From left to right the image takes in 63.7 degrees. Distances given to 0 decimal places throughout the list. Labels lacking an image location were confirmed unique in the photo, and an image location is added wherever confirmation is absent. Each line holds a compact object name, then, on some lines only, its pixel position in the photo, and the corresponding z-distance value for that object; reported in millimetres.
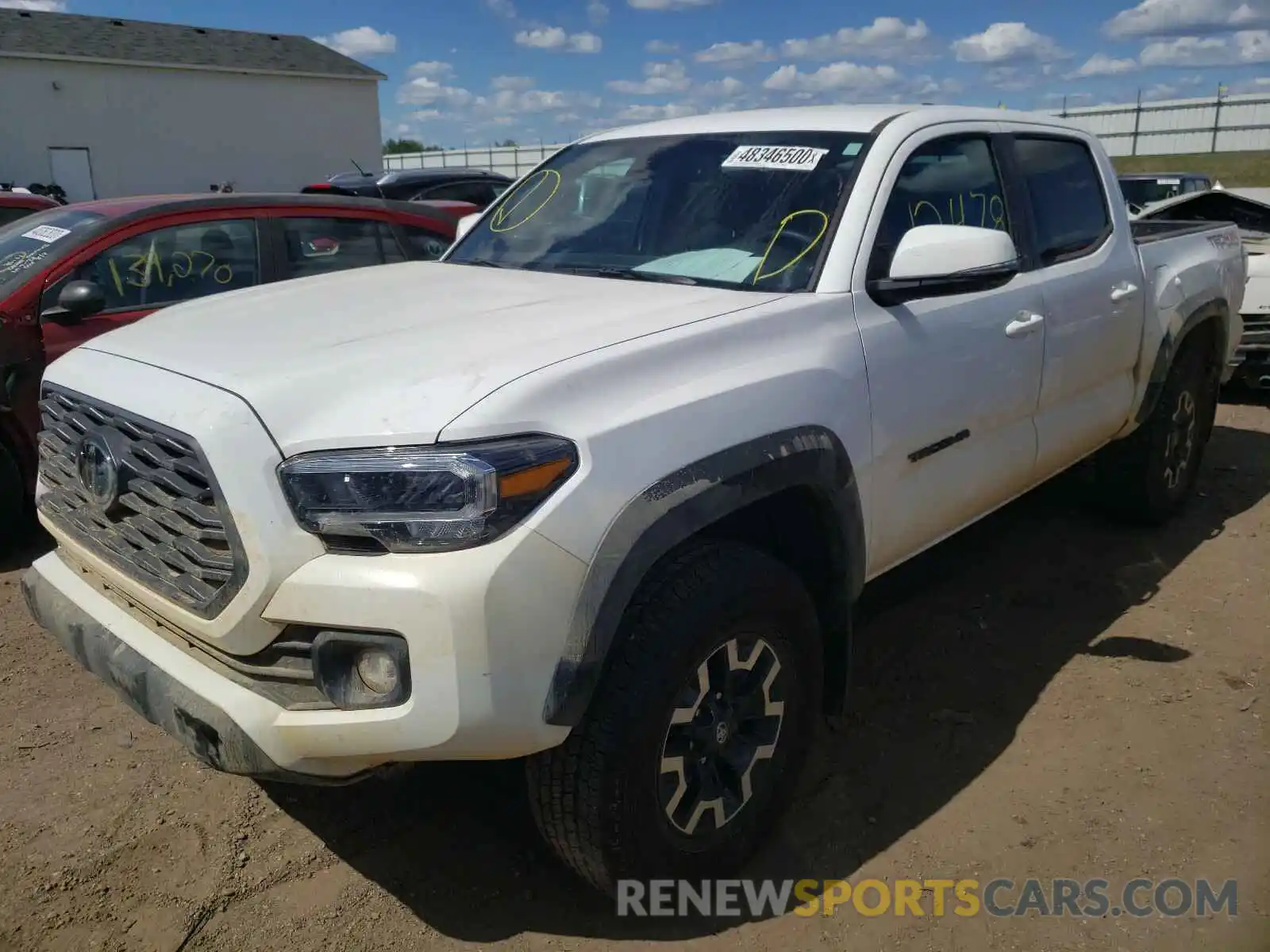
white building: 25078
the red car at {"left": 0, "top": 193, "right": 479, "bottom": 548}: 4582
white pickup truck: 2010
